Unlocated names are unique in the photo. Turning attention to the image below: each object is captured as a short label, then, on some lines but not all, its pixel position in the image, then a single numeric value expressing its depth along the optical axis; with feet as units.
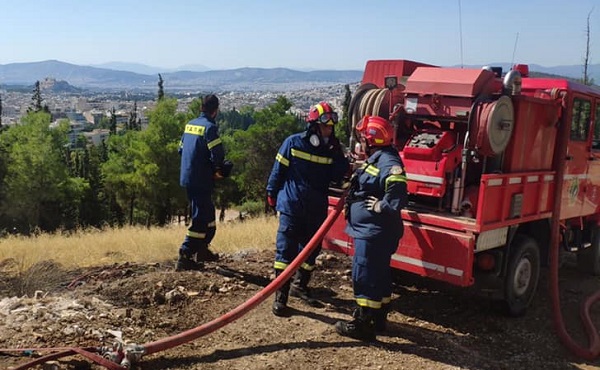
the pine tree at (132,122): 224.12
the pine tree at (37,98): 202.33
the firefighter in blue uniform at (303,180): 17.07
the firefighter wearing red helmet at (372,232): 15.16
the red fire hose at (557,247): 18.97
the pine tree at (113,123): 229.62
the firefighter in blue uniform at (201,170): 20.62
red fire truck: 16.90
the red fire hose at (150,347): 12.07
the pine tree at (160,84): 204.31
